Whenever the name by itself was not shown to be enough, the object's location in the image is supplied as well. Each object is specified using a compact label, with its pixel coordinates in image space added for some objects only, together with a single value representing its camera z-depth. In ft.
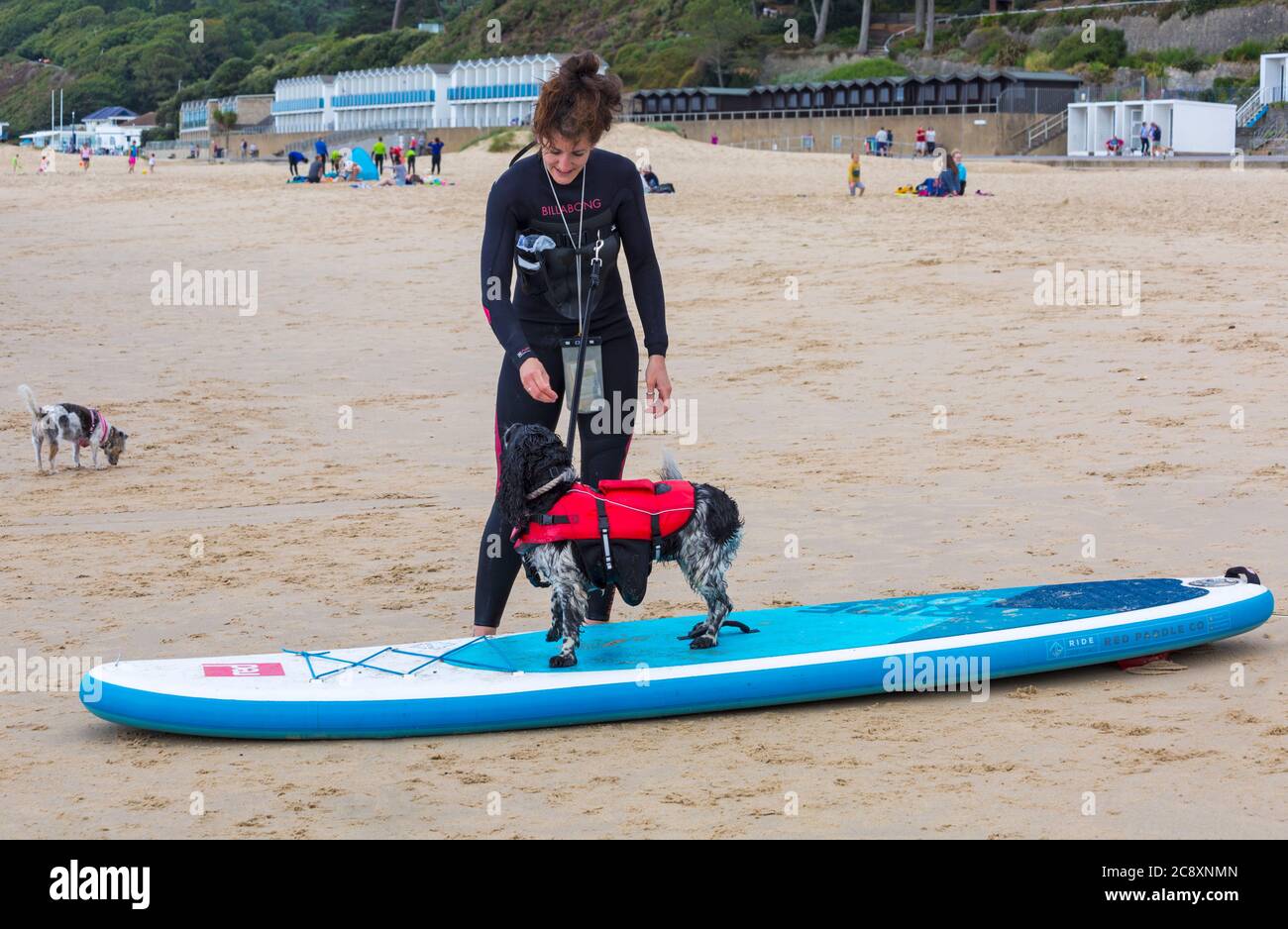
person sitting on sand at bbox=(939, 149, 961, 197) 78.79
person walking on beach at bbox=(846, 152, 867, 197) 81.51
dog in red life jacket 14.38
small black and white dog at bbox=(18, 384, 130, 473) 29.12
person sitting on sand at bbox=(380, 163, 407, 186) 102.89
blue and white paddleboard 14.05
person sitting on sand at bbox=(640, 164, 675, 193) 84.48
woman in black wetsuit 14.80
